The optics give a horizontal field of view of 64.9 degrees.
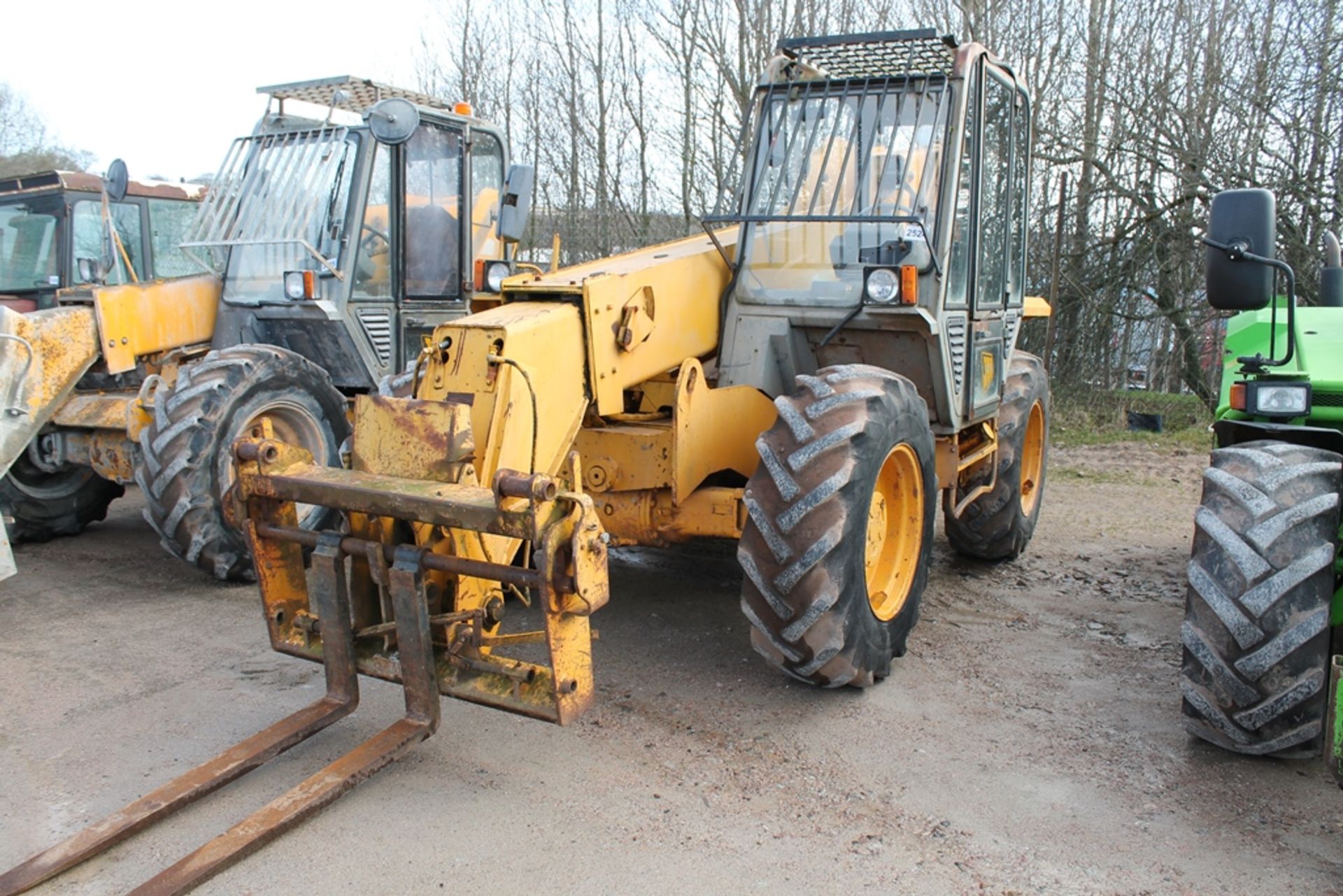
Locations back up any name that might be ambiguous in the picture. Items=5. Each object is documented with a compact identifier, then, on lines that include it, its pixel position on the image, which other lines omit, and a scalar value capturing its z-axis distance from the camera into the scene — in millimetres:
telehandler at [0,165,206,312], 9484
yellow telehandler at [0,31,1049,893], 3467
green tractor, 3406
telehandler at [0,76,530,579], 5750
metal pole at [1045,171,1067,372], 12367
